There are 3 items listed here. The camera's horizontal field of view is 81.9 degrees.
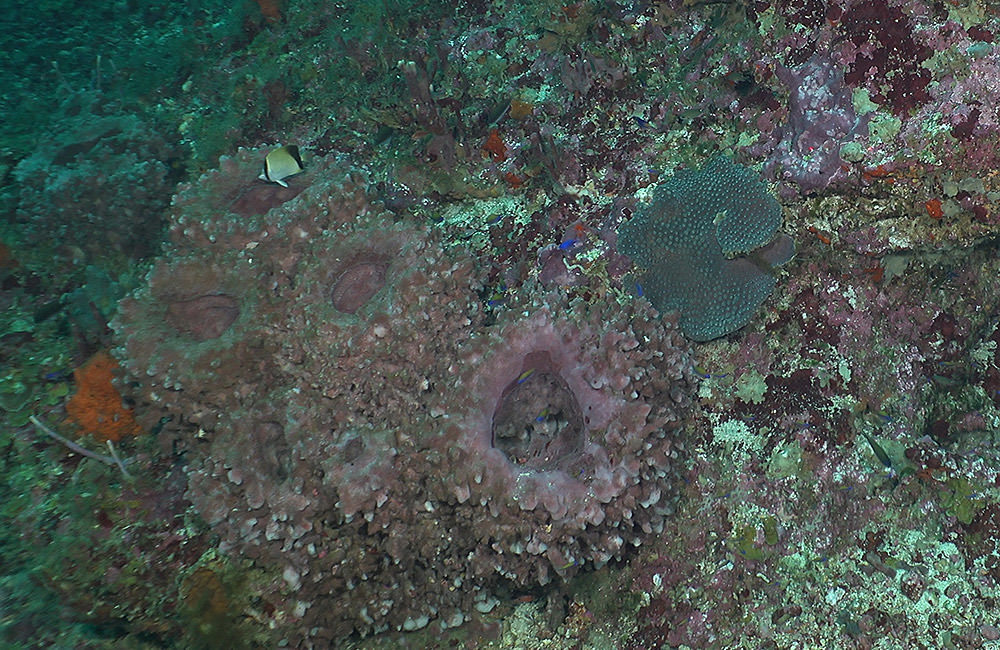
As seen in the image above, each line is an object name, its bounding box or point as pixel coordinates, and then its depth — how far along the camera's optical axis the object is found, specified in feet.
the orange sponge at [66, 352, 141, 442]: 13.09
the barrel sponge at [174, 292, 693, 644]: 10.49
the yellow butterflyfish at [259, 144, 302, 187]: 12.78
